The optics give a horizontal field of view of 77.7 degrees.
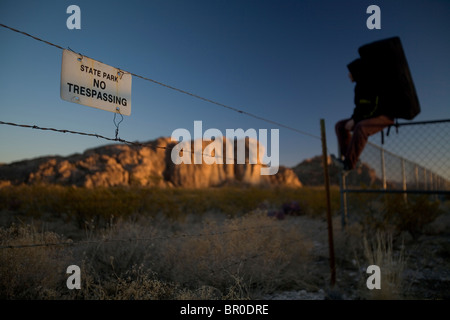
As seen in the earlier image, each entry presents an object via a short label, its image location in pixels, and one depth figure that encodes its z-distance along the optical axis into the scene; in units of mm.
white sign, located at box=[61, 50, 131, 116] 1908
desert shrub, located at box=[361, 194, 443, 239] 6098
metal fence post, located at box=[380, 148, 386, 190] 6832
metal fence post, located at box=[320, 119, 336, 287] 3971
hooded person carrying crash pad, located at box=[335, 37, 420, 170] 3654
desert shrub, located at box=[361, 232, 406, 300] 3420
